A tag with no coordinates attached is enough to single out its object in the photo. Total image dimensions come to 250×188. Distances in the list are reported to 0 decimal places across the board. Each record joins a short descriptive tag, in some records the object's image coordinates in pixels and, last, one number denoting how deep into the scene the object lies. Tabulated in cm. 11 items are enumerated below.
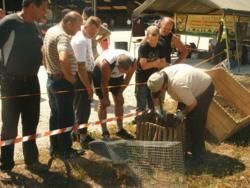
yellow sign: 1277
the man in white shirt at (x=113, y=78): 519
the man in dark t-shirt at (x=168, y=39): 638
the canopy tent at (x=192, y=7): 1029
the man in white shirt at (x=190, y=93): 476
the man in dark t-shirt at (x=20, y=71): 430
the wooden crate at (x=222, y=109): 579
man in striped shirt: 459
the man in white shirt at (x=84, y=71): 541
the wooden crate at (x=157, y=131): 491
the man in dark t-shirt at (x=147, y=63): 601
